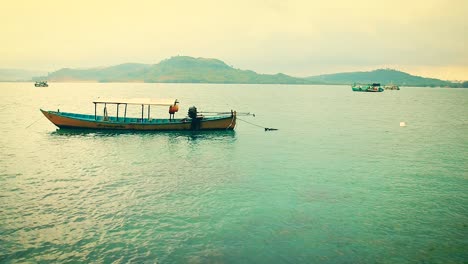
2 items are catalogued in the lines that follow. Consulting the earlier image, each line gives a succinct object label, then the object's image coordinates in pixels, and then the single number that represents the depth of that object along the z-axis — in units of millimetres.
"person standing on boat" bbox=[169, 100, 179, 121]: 50631
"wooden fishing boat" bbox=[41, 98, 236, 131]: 49625
